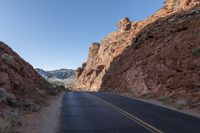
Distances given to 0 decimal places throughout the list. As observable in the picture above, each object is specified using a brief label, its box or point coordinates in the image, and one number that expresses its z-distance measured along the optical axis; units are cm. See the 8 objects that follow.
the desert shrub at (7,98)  682
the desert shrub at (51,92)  1520
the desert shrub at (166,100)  999
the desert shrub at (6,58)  971
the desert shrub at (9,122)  441
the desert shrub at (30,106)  760
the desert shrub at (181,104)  827
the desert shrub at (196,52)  1293
